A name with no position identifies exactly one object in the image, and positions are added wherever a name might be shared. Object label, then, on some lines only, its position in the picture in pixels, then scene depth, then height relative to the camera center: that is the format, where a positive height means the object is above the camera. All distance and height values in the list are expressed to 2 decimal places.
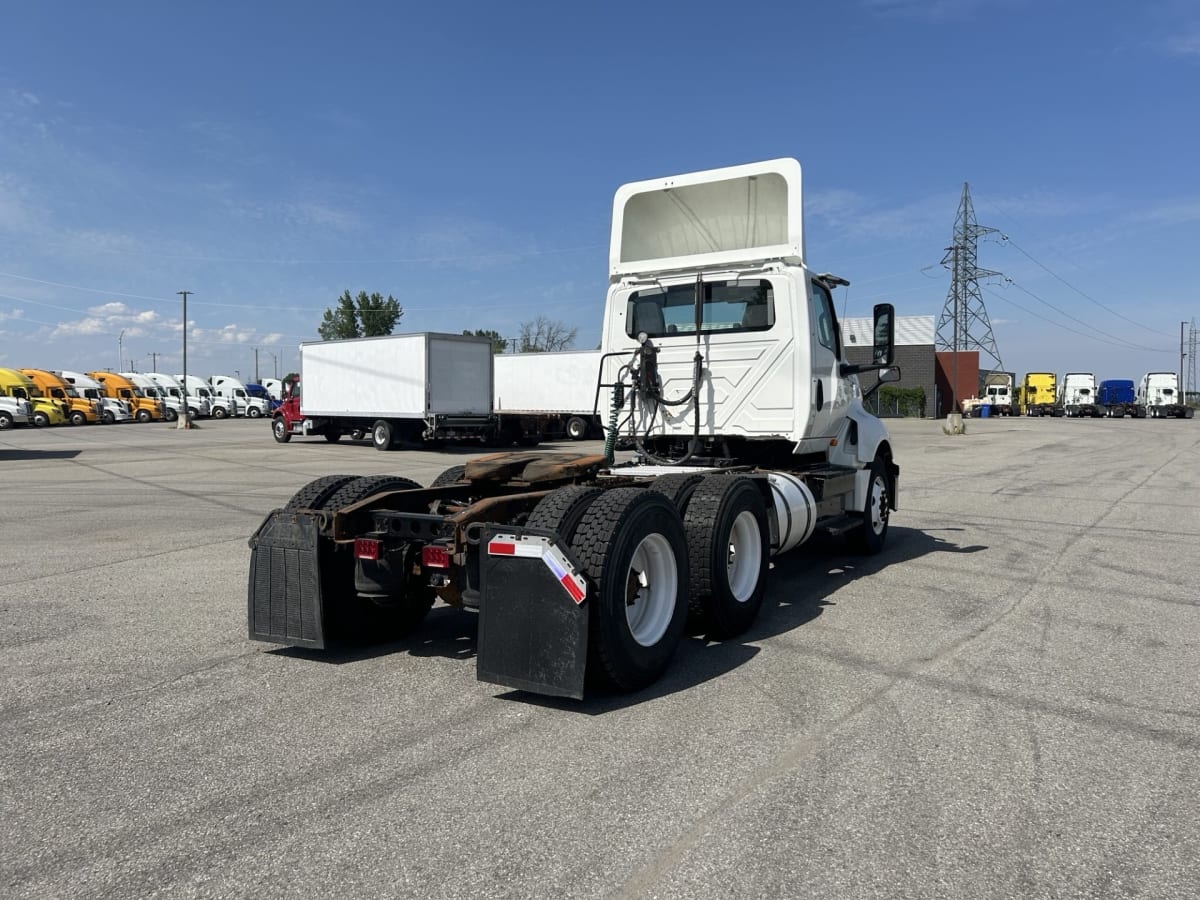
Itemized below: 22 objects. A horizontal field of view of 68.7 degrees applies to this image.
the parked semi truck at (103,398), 50.38 +0.72
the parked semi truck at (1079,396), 66.06 +1.03
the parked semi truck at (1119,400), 65.56 +0.72
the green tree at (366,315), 93.56 +10.26
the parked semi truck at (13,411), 43.53 -0.02
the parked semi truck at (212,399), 58.06 +0.75
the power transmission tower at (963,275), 69.62 +10.74
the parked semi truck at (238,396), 59.19 +0.98
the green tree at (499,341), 101.43 +8.30
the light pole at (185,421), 42.94 -0.52
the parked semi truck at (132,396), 53.28 +0.91
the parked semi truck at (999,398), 65.25 +0.87
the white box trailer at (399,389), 27.12 +0.70
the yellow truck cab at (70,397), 48.41 +0.74
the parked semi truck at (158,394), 54.81 +1.08
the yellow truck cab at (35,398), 45.66 +0.66
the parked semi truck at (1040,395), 67.94 +1.13
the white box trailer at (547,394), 32.28 +0.61
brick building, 67.06 +4.07
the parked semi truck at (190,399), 57.09 +0.74
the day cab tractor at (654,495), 4.33 -0.54
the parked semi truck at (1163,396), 62.81 +0.97
